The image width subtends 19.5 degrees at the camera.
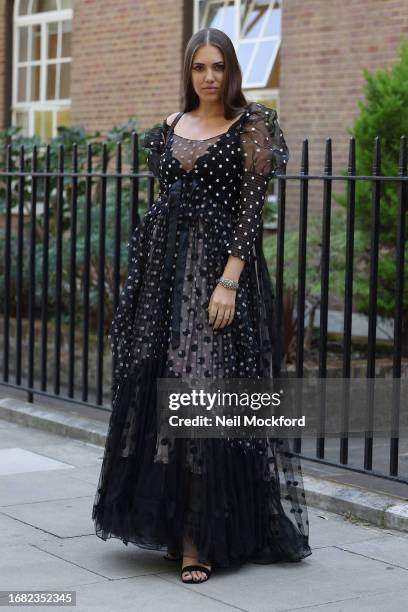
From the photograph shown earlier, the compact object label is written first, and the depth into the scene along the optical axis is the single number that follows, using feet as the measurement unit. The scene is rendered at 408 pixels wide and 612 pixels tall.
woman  14.11
